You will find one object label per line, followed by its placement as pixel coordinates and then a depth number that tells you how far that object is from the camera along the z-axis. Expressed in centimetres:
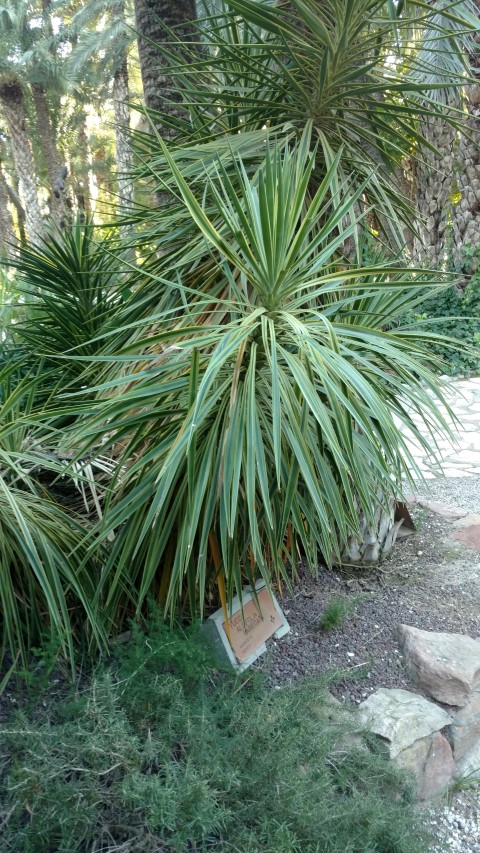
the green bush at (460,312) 832
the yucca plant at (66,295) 316
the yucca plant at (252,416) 180
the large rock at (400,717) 223
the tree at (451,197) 849
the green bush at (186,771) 155
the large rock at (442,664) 250
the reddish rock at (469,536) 360
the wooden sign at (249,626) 229
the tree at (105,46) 1479
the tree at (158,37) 351
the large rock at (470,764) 247
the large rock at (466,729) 246
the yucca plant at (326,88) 247
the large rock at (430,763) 225
